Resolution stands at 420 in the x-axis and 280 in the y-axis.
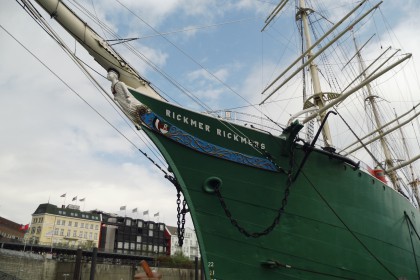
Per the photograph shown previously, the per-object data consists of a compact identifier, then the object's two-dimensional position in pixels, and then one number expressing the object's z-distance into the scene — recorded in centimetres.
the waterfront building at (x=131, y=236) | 6456
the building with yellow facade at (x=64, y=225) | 6072
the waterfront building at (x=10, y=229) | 5431
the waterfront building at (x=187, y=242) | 7602
